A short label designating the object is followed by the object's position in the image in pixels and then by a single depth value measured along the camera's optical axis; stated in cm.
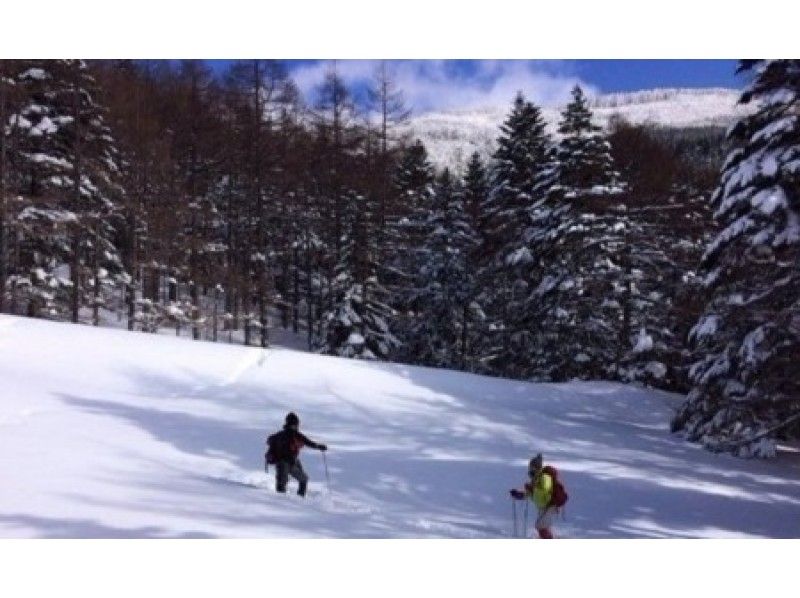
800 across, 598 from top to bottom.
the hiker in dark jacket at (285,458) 812
